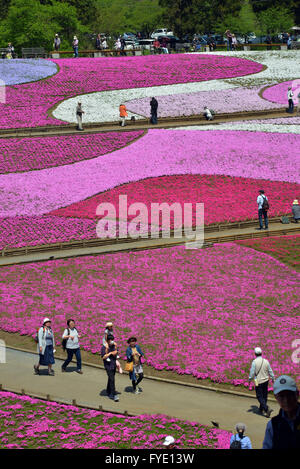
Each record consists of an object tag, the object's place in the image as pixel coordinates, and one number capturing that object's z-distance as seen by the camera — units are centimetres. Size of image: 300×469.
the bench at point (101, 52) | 8100
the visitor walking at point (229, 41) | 8700
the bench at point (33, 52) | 7966
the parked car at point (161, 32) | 11694
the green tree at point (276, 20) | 10412
